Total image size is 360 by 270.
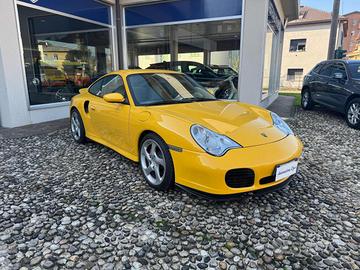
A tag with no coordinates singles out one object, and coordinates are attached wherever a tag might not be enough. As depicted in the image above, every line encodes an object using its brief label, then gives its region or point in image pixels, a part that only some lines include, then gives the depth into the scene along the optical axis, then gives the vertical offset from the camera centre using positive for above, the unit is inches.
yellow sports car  94.7 -25.9
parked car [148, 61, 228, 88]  315.1 -1.9
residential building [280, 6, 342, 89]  1140.5 +102.1
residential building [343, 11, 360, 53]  2755.9 +433.3
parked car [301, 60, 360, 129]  246.2 -18.7
